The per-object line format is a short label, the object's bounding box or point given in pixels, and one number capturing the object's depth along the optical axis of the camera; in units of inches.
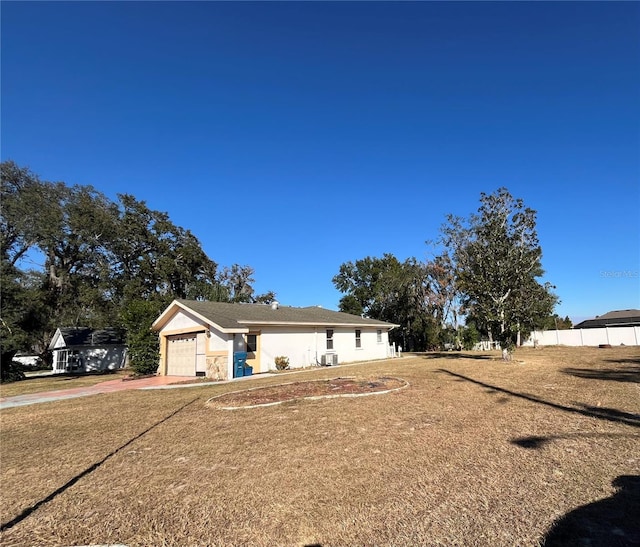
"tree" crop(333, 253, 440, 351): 1472.7
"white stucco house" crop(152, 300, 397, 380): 711.1
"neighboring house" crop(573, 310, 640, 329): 1879.8
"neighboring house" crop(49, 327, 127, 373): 1282.0
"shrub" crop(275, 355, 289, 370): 810.2
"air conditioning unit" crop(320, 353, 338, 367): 890.7
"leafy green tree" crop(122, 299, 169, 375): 840.3
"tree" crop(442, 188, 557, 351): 750.5
